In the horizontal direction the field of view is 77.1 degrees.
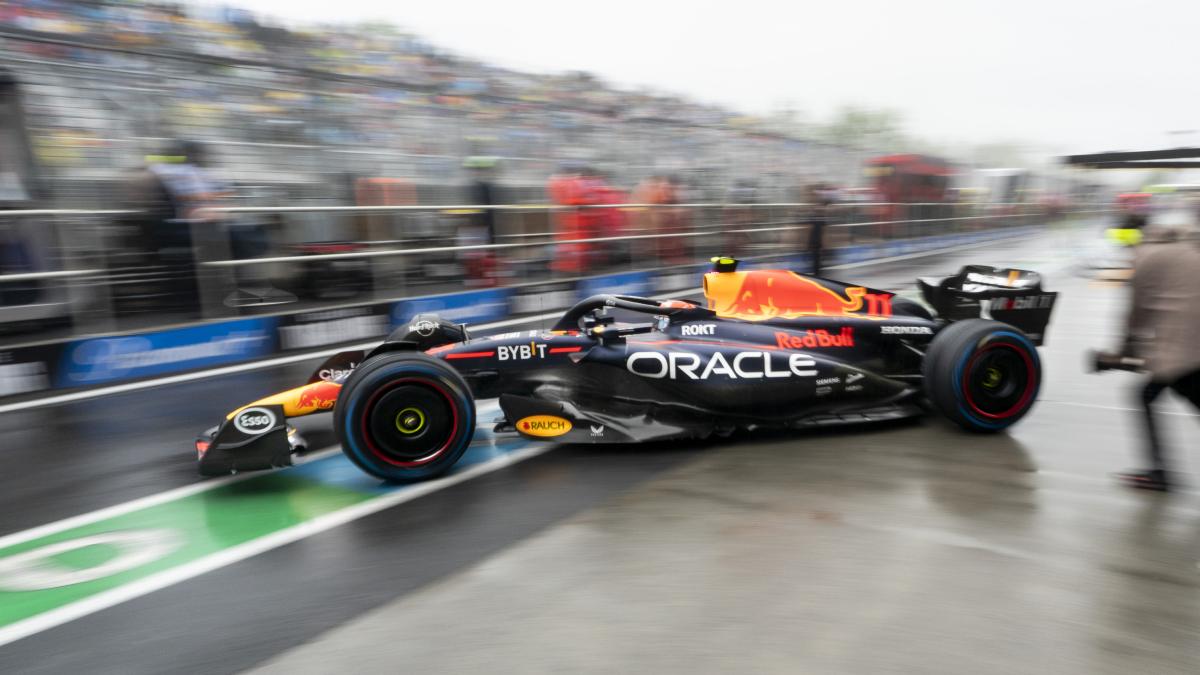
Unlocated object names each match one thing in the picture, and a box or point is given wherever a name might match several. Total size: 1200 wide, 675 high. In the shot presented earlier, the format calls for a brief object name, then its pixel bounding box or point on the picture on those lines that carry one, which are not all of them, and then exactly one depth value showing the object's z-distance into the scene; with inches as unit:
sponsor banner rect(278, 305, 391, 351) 293.4
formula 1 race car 150.6
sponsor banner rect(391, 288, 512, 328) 330.6
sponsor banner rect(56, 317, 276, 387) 238.7
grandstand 286.7
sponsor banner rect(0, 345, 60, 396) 225.0
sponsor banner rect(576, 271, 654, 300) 421.4
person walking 135.2
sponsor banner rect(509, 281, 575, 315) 385.7
